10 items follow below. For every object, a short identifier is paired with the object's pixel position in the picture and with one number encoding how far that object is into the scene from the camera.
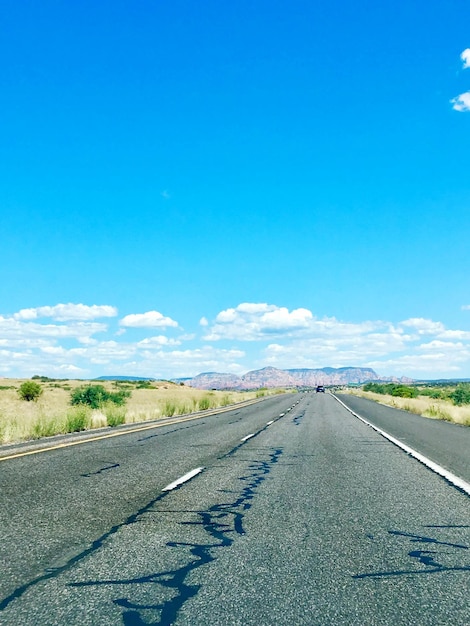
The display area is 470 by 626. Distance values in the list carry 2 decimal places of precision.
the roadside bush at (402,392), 71.84
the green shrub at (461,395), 48.25
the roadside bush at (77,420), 19.01
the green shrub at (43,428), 16.79
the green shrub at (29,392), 47.88
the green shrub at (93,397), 42.66
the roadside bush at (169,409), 30.57
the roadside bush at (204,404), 38.73
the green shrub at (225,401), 46.70
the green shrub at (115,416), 22.66
